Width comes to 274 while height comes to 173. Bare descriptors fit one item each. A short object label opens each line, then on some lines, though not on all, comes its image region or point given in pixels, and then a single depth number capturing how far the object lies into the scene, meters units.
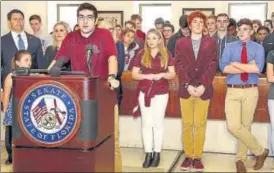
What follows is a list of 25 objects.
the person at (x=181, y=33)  5.82
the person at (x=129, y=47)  5.93
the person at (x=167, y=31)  7.12
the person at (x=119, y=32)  6.16
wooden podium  2.36
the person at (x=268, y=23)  7.77
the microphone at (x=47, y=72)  2.45
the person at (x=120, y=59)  5.31
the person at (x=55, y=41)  4.93
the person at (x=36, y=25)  6.84
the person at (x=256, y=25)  7.26
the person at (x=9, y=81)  4.45
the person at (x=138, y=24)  7.62
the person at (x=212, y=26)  5.86
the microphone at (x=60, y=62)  2.65
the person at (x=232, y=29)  5.90
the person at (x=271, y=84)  4.52
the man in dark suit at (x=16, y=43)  4.89
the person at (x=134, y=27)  6.25
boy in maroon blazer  4.45
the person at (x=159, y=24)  7.90
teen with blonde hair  4.62
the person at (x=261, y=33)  6.49
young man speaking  3.19
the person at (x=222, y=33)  5.41
